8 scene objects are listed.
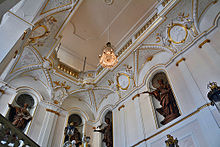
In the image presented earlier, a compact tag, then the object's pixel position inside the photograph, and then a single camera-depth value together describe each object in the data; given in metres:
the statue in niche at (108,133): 8.55
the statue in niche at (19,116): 7.43
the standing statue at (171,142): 4.43
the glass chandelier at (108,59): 7.10
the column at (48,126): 7.79
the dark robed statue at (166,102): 6.47
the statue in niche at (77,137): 8.54
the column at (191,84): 5.53
